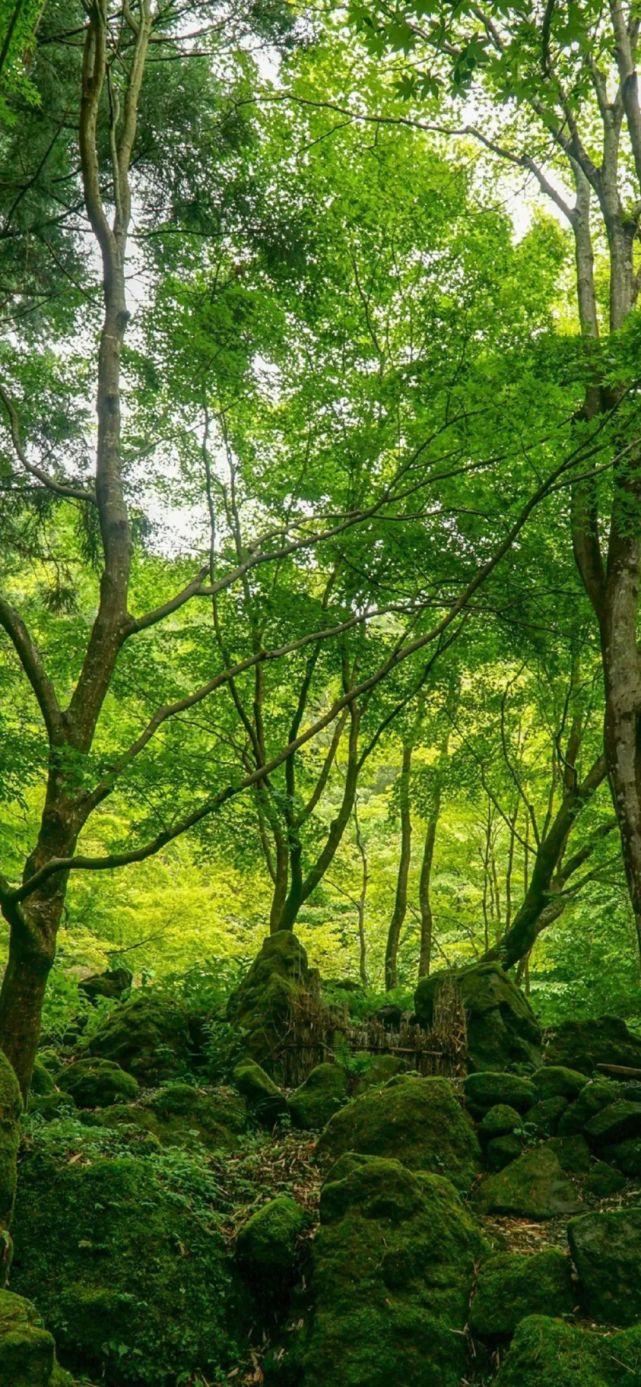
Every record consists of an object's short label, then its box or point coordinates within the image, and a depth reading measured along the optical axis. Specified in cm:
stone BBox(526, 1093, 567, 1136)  609
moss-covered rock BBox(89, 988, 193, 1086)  729
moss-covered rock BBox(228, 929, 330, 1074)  752
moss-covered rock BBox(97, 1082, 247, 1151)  584
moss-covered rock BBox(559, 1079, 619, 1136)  599
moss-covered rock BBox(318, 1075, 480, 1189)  553
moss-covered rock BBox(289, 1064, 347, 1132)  650
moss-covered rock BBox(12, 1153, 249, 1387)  390
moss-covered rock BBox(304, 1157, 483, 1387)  390
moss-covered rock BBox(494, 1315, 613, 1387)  348
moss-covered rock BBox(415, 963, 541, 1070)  738
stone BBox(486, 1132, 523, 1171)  586
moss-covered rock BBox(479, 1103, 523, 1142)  602
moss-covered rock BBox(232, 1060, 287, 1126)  651
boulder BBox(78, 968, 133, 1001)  966
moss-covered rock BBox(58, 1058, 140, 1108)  631
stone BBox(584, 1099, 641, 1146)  574
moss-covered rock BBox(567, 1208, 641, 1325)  409
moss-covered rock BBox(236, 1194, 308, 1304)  443
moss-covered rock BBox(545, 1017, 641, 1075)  679
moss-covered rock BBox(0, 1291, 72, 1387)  291
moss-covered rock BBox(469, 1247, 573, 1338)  409
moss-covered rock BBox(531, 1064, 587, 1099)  634
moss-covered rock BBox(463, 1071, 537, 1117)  634
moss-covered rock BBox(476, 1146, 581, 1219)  535
